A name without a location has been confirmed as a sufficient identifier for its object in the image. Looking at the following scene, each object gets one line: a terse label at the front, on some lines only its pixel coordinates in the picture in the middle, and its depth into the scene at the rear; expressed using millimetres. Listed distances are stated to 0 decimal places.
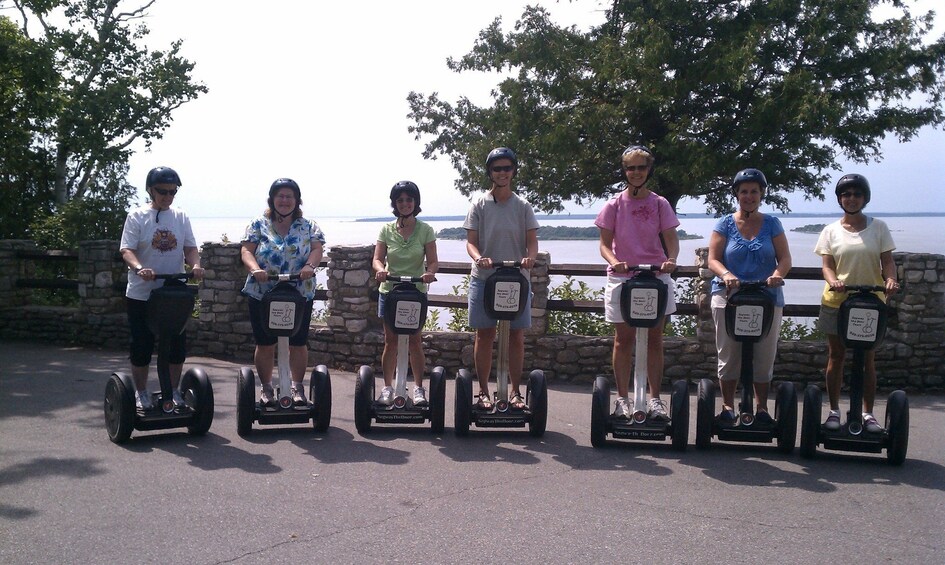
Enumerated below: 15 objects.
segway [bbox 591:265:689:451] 6074
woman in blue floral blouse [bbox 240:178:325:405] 6648
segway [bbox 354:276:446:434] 6512
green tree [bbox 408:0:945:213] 12555
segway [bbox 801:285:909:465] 5840
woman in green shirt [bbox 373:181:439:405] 6773
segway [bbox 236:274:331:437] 6355
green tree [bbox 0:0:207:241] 17422
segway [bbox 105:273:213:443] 6203
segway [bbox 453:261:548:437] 6402
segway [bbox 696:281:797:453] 6000
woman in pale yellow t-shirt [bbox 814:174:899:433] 6043
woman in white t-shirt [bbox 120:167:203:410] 6414
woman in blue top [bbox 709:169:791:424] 6156
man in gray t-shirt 6664
